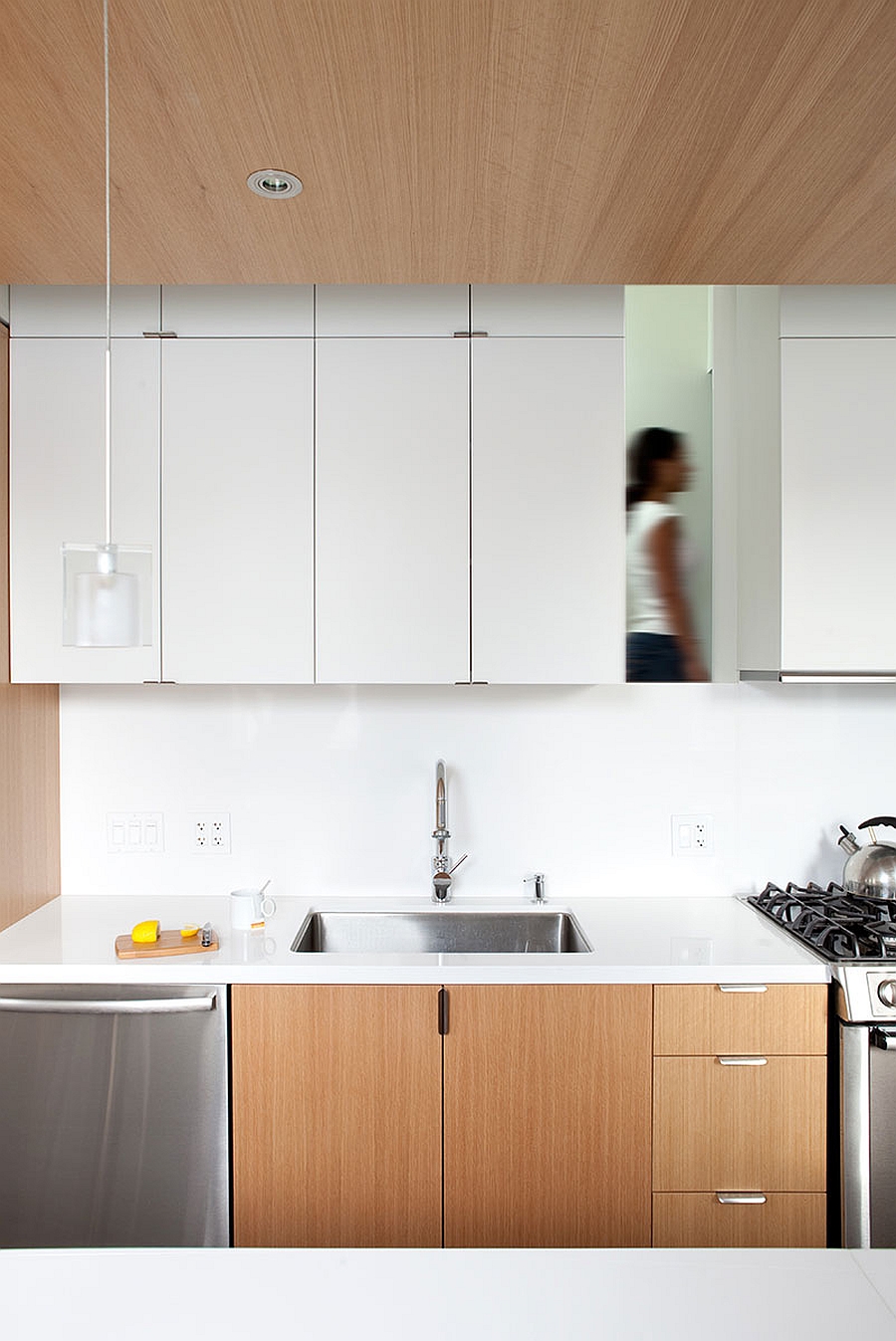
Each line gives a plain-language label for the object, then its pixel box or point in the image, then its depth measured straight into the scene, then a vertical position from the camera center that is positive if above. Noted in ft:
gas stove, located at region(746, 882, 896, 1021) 6.43 -2.08
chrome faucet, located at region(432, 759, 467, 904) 8.15 -1.73
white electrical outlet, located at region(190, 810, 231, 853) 8.52 -1.56
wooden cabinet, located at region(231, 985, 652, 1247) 6.59 -3.24
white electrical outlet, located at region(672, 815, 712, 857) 8.55 -1.64
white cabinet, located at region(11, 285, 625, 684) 7.52 +1.49
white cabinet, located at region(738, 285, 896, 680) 7.38 +1.44
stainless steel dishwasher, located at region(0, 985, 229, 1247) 6.57 -3.24
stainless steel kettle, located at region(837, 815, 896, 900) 7.51 -1.73
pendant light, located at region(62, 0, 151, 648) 3.43 +0.24
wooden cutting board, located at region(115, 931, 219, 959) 6.79 -2.12
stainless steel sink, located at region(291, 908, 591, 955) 8.09 -2.38
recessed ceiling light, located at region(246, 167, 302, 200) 4.56 +2.38
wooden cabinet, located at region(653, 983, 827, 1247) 6.57 -3.22
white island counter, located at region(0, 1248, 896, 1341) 2.91 -2.10
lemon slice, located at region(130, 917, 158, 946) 6.91 -2.03
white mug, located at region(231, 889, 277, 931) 7.39 -1.99
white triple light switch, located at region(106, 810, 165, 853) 8.53 -1.57
